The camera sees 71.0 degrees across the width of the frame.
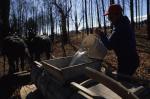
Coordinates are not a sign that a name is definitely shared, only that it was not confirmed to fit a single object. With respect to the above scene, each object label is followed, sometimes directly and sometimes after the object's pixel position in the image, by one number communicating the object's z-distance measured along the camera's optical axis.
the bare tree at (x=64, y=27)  9.50
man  1.99
